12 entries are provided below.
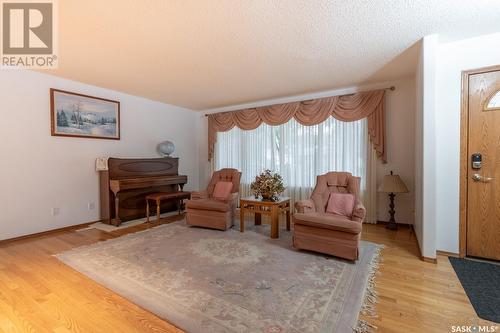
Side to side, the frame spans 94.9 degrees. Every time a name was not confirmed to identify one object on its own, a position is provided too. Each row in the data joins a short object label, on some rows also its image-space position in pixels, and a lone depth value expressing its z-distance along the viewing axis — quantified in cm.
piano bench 417
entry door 249
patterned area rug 164
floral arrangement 350
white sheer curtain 407
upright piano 398
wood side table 328
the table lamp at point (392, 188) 349
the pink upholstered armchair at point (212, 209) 359
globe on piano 502
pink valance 386
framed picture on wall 363
